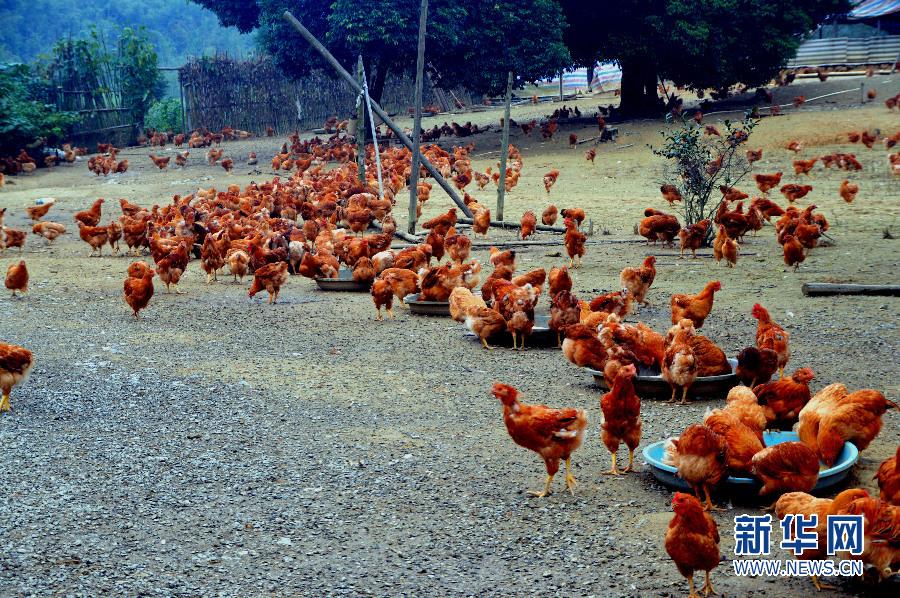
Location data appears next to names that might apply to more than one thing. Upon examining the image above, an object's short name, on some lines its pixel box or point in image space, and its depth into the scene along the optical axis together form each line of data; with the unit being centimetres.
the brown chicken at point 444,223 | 1368
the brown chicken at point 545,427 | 517
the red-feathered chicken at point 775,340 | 684
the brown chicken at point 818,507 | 395
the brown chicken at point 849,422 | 511
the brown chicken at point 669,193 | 1515
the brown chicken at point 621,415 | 536
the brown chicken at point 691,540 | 390
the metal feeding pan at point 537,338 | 867
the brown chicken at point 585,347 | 710
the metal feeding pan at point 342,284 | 1166
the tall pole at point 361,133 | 1623
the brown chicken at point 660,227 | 1271
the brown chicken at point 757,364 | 646
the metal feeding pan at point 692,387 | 674
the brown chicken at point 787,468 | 459
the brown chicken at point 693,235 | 1227
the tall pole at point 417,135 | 1468
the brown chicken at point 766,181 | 1638
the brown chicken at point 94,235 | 1389
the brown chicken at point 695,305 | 806
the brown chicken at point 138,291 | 974
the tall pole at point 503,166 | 1541
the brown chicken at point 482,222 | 1421
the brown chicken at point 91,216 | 1477
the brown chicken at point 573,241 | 1165
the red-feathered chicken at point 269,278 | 1085
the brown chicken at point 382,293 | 980
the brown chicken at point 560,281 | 923
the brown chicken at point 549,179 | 1881
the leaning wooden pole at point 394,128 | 1514
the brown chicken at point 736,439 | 497
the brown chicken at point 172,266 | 1140
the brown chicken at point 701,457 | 472
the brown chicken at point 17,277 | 1064
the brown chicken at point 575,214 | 1373
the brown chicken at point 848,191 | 1513
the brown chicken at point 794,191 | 1527
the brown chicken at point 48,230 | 1474
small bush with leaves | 1334
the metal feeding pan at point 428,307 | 1017
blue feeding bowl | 486
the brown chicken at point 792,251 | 1065
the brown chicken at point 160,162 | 2642
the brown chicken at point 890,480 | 425
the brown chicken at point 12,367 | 666
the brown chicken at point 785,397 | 566
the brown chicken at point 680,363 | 650
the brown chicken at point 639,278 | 927
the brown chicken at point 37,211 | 1675
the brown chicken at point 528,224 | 1408
